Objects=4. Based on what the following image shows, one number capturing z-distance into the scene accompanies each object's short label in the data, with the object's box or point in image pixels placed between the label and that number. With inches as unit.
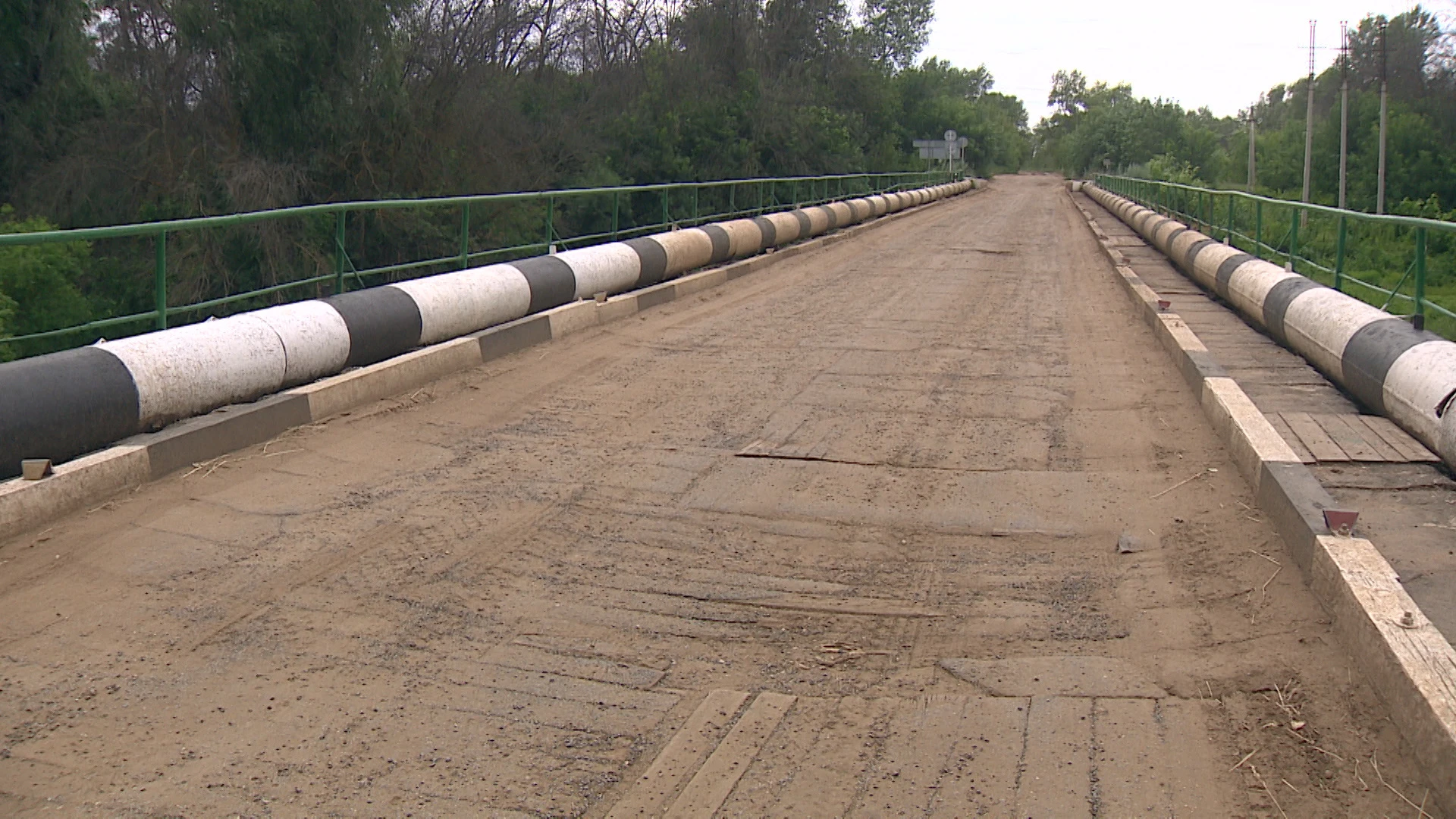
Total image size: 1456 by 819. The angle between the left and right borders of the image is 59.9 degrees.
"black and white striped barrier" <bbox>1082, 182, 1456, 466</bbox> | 261.7
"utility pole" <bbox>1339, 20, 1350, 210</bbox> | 2251.5
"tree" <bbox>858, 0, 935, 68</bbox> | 4168.3
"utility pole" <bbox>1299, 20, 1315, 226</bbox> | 2026.3
